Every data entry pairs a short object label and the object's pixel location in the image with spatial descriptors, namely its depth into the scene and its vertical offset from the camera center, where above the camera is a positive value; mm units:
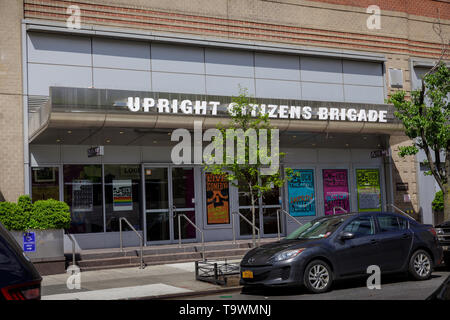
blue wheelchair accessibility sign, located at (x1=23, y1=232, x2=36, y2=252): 13992 -950
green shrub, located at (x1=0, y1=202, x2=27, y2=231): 14070 -302
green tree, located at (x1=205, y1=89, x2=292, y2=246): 13359 +1121
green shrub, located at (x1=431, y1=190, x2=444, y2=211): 22672 -490
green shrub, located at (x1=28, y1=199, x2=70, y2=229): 14227 -306
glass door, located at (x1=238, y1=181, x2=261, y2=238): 19781 -550
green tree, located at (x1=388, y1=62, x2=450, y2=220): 16797 +2189
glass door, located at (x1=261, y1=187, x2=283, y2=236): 20359 -550
